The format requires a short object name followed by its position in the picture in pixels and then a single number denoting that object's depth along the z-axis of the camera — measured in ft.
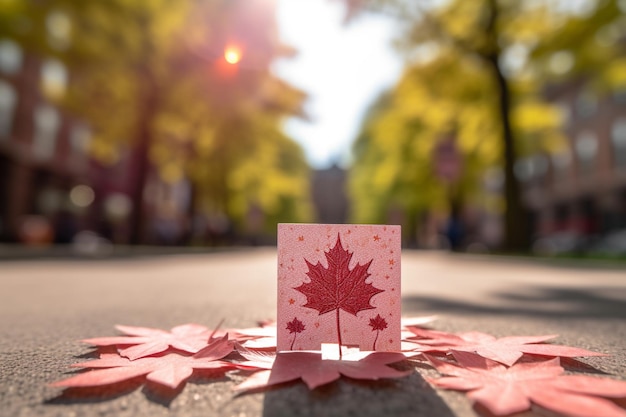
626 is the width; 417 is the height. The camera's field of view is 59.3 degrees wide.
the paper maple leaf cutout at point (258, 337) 1.26
